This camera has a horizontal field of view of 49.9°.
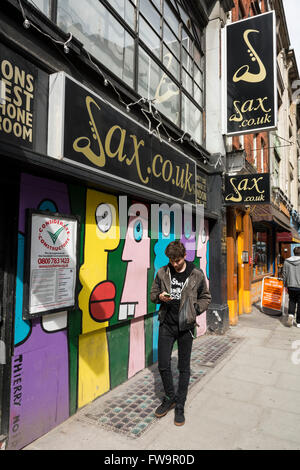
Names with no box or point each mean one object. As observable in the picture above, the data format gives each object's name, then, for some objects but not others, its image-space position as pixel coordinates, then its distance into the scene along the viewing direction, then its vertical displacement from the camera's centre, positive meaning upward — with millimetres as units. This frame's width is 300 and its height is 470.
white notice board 3102 -110
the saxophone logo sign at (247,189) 7241 +1510
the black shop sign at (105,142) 3266 +1423
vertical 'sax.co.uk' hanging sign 7219 +4193
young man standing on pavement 3473 -650
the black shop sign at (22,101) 2785 +1393
